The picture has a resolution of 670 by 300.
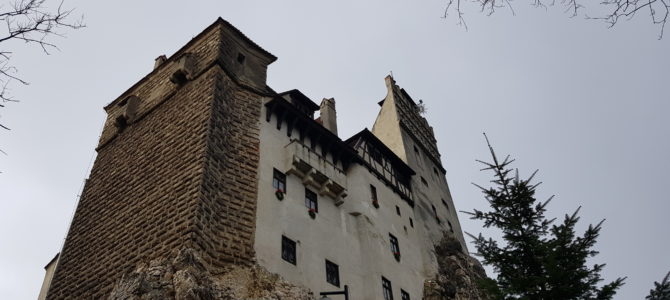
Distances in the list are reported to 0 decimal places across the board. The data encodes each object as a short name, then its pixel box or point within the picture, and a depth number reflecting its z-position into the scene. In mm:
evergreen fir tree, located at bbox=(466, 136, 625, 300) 11555
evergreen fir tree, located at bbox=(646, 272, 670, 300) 13891
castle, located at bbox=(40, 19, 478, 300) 14375
